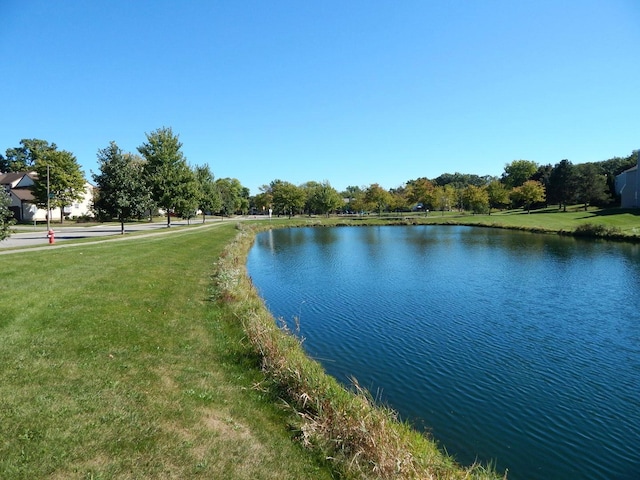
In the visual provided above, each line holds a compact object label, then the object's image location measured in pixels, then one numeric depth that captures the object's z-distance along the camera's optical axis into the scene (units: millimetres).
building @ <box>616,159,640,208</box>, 71438
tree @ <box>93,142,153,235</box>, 35875
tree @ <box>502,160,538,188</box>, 123375
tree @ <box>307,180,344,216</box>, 102938
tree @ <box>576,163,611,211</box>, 80938
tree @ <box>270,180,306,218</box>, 99750
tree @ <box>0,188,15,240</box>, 19016
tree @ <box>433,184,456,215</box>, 103000
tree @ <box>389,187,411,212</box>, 109038
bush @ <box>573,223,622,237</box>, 48844
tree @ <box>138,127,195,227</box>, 47031
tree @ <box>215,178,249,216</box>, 103331
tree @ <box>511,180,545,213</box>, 88625
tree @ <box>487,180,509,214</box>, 95438
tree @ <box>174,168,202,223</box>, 48572
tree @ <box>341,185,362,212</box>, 165150
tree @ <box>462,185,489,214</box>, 94062
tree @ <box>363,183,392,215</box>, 104875
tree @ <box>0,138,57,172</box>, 107738
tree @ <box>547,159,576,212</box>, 84375
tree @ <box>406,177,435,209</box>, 101375
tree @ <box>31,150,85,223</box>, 60562
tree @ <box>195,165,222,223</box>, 67375
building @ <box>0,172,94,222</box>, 67688
